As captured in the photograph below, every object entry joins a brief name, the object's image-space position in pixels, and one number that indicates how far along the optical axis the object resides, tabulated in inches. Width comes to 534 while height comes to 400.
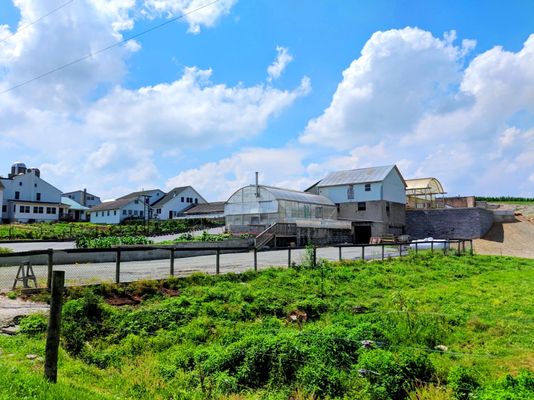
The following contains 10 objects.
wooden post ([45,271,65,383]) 204.2
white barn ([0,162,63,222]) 2471.7
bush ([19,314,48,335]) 314.8
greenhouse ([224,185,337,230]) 1775.3
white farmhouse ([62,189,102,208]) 3514.5
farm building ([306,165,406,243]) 1962.4
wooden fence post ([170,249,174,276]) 557.9
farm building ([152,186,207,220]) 2910.9
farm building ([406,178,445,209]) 2372.0
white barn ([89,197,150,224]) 2778.1
